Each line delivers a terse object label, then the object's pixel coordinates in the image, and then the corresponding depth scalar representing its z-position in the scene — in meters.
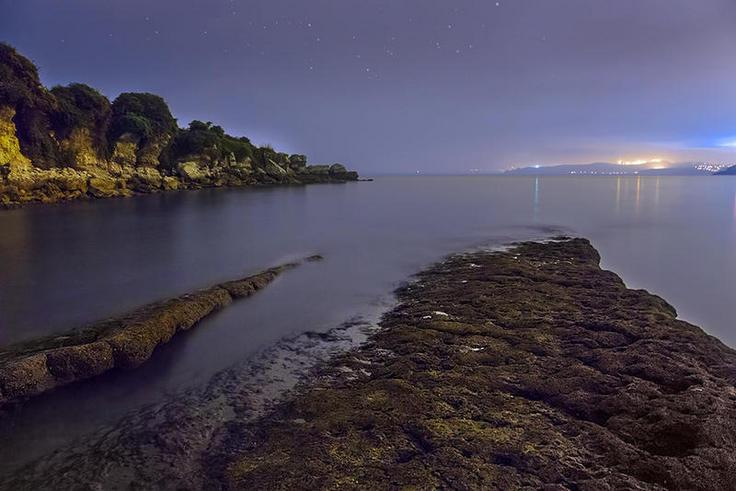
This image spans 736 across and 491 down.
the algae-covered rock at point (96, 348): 6.12
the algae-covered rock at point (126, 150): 48.66
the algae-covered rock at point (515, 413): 3.92
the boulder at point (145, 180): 48.56
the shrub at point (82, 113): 41.75
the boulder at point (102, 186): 42.16
